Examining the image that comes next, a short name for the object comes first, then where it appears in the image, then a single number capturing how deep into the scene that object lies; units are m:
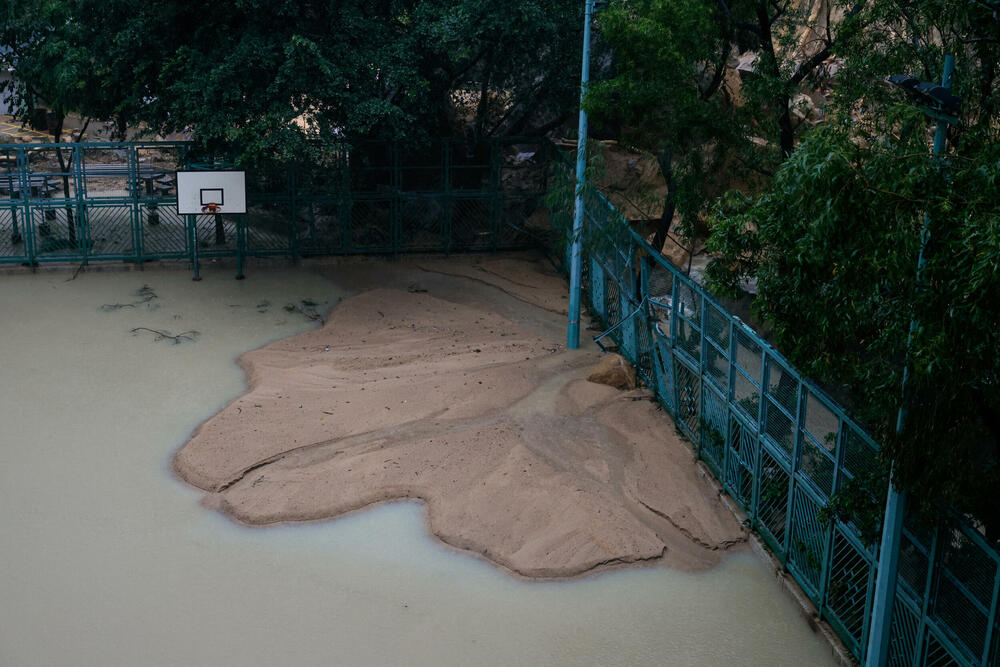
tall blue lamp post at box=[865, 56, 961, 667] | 6.71
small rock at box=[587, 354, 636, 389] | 14.62
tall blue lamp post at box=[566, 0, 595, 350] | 15.73
